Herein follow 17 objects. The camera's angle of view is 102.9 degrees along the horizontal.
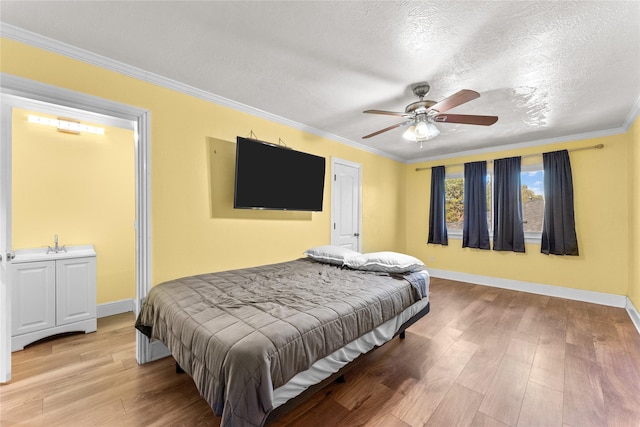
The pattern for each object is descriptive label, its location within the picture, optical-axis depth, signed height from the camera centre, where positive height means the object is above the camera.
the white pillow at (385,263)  2.56 -0.50
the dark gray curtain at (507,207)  4.24 +0.13
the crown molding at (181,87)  1.77 +1.23
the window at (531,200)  4.18 +0.23
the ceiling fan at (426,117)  2.35 +0.95
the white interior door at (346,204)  4.06 +0.19
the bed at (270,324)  1.16 -0.64
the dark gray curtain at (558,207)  3.81 +0.10
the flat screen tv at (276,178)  2.77 +0.47
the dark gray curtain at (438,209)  5.11 +0.12
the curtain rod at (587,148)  3.65 +0.97
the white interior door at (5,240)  1.83 -0.16
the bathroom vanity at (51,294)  2.40 -0.77
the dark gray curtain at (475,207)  4.60 +0.14
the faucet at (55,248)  2.79 -0.34
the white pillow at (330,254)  2.96 -0.46
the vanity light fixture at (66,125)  2.78 +1.07
